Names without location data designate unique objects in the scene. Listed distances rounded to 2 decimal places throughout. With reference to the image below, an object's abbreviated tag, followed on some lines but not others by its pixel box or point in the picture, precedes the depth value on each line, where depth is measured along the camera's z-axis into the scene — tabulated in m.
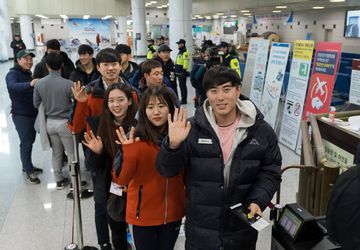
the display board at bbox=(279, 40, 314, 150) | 5.32
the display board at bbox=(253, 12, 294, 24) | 20.62
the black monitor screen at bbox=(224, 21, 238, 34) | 26.12
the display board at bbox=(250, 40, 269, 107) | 6.65
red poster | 4.82
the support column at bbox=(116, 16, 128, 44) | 24.00
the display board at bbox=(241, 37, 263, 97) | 7.16
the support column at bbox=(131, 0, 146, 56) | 18.23
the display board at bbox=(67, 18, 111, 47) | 16.74
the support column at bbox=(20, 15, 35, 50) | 23.81
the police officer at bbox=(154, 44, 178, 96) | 6.71
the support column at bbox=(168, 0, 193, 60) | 11.62
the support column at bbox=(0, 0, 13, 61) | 21.58
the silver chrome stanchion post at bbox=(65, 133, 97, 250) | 2.72
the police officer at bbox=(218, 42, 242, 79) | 6.93
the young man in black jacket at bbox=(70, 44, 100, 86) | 4.21
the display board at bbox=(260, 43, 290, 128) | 5.86
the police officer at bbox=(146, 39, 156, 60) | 11.54
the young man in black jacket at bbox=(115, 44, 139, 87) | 4.56
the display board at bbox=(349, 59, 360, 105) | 4.74
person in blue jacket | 4.18
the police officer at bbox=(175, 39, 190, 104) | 9.24
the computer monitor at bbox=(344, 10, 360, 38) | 15.02
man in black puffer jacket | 1.76
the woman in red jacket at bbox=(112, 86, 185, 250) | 1.98
